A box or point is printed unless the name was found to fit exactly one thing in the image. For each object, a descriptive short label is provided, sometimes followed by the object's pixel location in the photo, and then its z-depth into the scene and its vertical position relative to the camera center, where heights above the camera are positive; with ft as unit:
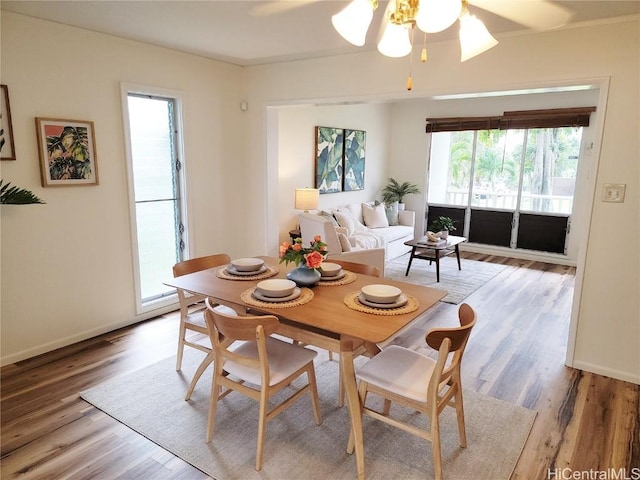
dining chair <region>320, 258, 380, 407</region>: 9.50 -2.28
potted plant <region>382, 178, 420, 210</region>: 25.14 -1.30
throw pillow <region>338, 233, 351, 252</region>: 15.55 -2.76
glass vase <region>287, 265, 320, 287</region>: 8.07 -2.09
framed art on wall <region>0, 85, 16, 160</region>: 9.24 +0.80
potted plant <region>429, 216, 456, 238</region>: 19.36 -2.56
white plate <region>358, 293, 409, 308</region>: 7.06 -2.27
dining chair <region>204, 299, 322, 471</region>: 6.43 -3.37
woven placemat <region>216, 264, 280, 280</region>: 8.72 -2.28
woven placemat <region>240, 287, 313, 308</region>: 7.17 -2.33
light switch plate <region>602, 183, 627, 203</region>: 9.36 -0.45
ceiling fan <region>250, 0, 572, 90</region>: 5.69 +2.14
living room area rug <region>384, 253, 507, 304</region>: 16.66 -4.61
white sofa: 15.24 -2.84
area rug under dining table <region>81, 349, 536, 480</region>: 6.96 -4.92
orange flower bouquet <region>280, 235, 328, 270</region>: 7.84 -1.62
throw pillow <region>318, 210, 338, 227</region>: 18.27 -2.04
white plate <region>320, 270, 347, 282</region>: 8.54 -2.23
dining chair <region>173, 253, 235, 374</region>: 9.26 -2.91
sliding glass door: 20.94 -0.69
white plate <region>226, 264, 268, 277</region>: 8.92 -2.24
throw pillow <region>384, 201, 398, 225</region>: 23.27 -2.48
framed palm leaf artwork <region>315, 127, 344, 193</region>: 20.16 +0.47
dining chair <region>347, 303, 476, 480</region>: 6.15 -3.39
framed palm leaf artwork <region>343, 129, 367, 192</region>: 22.15 +0.52
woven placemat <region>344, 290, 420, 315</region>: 6.90 -2.32
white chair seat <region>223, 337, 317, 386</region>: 6.98 -3.38
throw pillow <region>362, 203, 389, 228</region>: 21.86 -2.46
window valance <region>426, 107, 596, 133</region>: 19.54 +2.54
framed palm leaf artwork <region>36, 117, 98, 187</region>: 10.05 +0.31
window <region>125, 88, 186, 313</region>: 12.26 -0.83
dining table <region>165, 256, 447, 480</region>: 6.41 -2.36
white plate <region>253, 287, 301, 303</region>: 7.34 -2.29
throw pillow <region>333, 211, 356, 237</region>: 18.99 -2.38
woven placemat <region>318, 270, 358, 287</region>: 8.34 -2.28
